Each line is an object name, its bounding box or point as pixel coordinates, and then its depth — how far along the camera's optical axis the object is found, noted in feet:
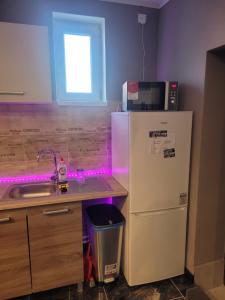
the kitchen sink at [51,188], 5.56
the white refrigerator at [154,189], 5.12
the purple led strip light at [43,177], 6.41
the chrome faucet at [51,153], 6.36
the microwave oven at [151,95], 5.52
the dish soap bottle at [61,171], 6.08
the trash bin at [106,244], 5.41
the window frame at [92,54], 6.42
